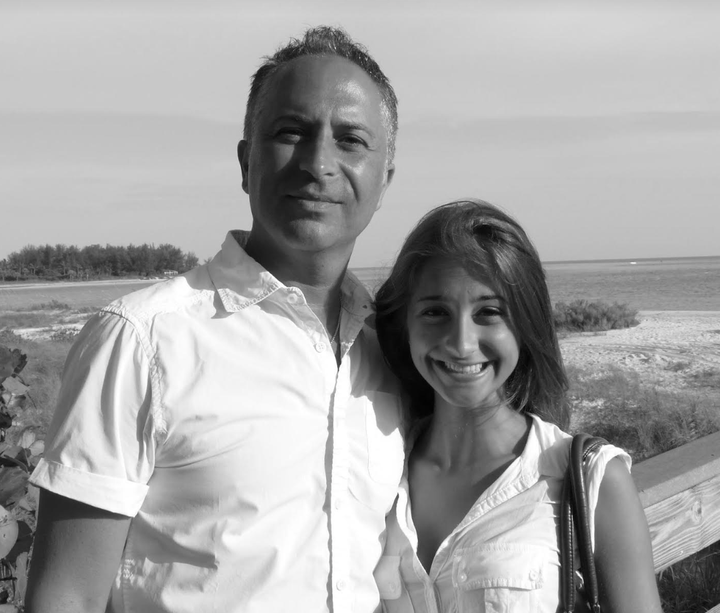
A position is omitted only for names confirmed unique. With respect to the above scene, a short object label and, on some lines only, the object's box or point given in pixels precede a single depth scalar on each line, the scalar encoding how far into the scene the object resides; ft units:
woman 6.39
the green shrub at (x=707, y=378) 35.70
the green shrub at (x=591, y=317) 66.39
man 5.67
